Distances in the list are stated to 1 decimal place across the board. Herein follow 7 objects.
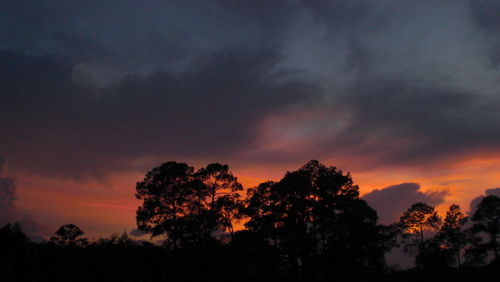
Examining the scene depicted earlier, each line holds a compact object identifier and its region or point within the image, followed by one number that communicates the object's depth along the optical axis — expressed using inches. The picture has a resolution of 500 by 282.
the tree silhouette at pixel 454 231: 2432.3
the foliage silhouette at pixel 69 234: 2765.7
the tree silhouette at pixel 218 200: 1918.1
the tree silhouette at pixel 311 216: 1696.6
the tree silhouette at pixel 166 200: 1907.0
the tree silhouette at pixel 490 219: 2116.1
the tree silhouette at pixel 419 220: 2491.4
